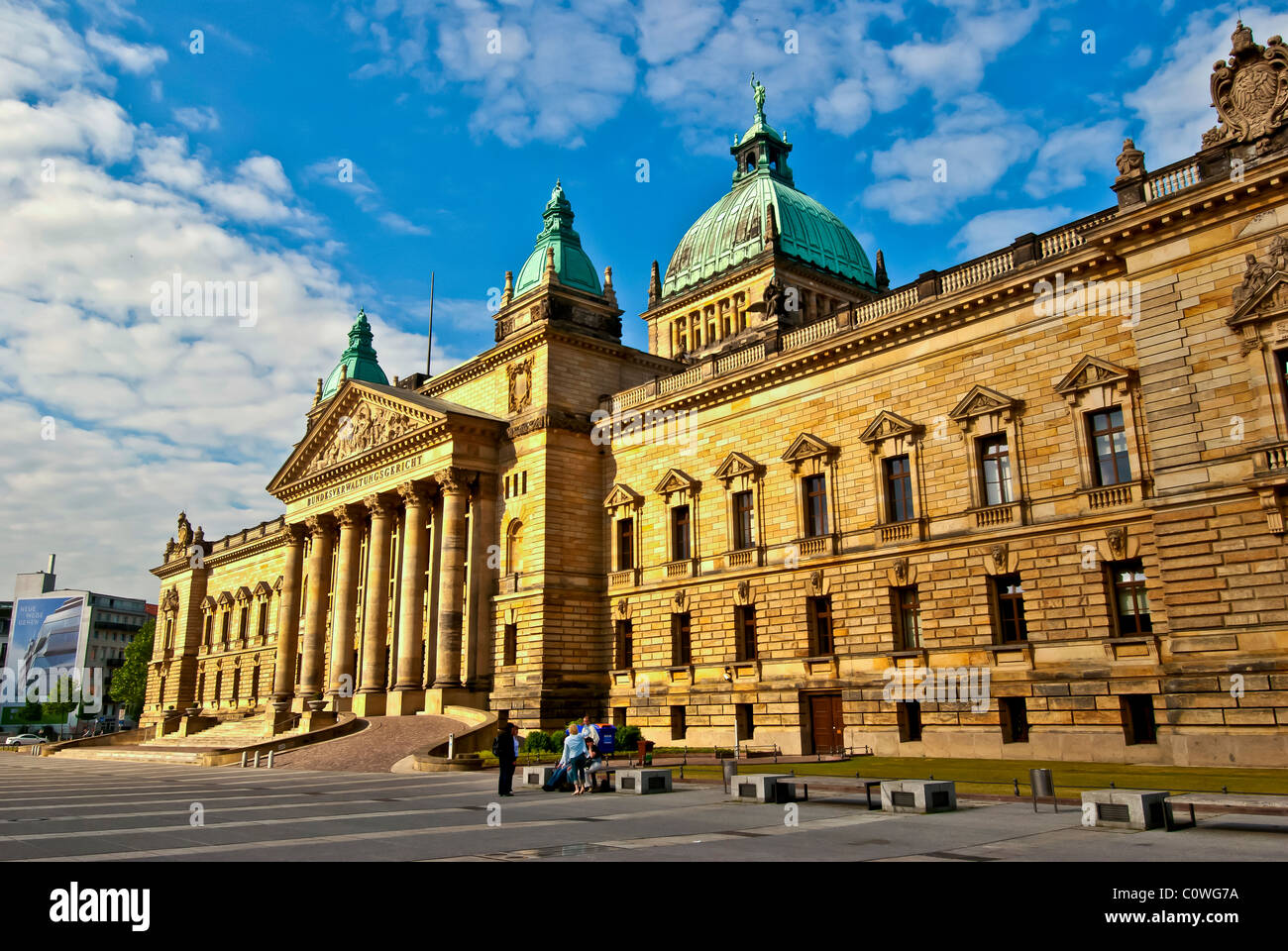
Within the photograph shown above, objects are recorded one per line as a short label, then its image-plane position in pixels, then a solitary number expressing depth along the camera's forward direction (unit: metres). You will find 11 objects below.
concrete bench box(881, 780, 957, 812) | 17.89
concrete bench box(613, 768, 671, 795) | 23.17
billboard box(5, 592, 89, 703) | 137.25
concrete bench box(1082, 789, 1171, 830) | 14.90
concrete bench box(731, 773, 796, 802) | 20.47
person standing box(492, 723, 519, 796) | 23.25
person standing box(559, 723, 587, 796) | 24.02
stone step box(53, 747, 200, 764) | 49.28
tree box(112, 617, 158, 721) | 113.31
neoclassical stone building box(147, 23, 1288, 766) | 26.41
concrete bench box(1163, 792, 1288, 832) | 15.17
